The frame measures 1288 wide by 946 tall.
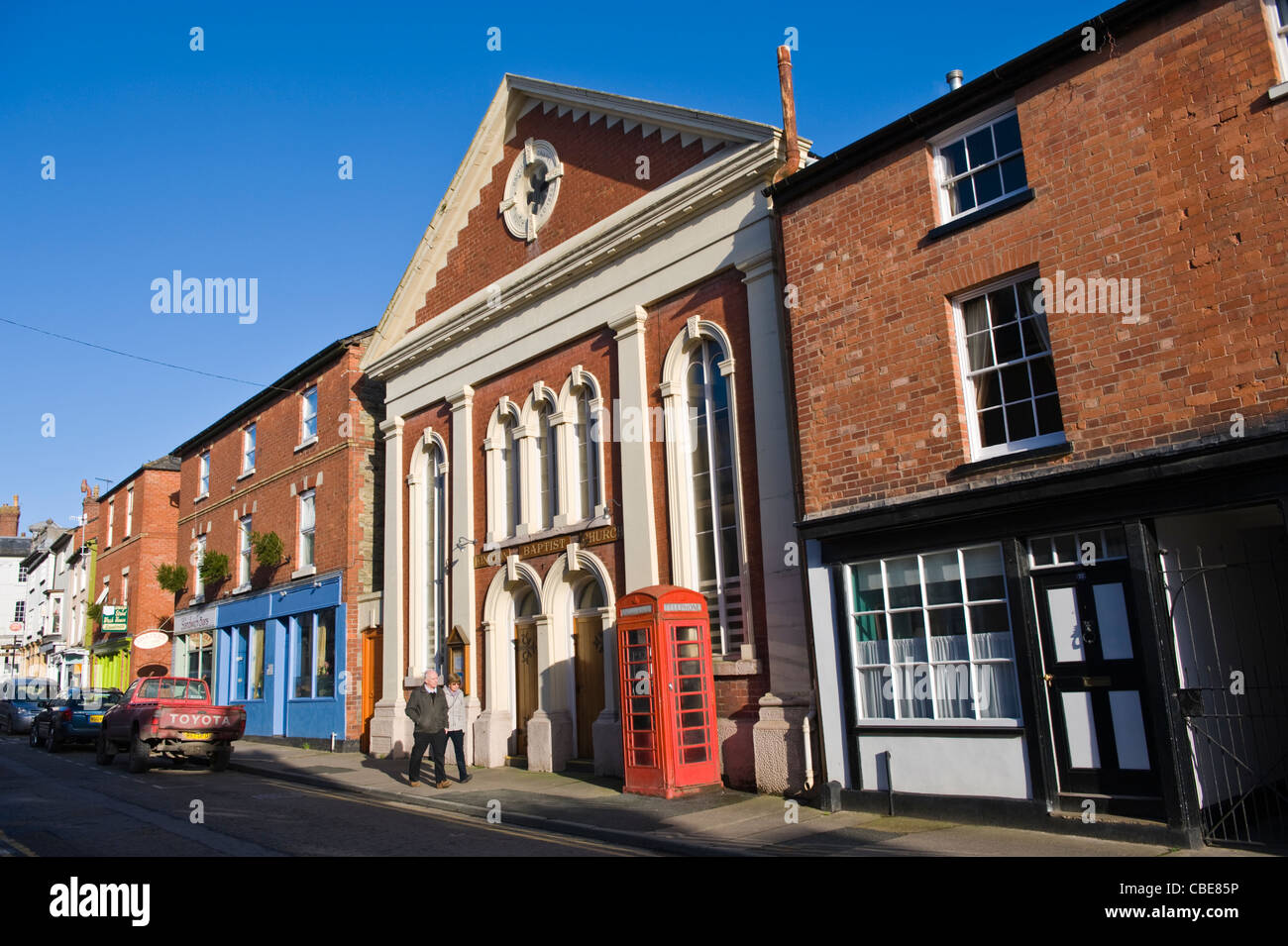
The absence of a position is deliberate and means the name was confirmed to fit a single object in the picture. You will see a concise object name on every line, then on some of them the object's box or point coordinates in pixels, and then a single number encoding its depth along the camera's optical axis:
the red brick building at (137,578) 34.50
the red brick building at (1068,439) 8.63
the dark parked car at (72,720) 23.67
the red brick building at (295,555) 22.47
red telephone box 12.50
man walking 14.69
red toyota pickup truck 17.06
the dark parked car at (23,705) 31.61
